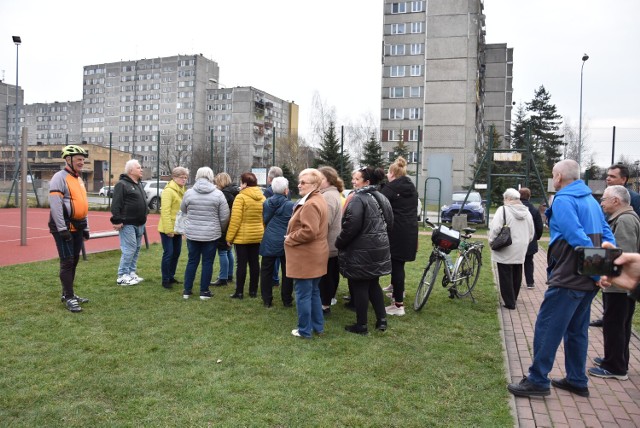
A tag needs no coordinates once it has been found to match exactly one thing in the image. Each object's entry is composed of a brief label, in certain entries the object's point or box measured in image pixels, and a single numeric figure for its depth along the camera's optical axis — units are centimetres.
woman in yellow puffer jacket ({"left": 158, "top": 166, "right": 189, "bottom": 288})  758
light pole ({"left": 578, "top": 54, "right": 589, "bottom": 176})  3067
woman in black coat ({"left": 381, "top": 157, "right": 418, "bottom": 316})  649
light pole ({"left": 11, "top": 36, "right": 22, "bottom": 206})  2297
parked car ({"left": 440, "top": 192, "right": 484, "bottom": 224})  2067
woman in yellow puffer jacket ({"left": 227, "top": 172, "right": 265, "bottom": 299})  696
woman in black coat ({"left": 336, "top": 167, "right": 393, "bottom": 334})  535
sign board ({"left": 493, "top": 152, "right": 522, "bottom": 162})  1825
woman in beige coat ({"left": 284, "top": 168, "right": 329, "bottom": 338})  527
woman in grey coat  693
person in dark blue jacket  657
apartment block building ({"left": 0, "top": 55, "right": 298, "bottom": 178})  9825
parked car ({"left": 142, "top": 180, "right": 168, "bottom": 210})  2507
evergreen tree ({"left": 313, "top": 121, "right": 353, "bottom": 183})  2672
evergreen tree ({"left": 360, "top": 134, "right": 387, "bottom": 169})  3275
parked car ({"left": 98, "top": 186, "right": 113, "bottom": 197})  3712
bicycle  677
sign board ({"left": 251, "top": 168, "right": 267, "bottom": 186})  2016
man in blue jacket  388
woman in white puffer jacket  695
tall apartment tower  5131
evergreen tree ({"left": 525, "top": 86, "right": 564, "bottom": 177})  5225
